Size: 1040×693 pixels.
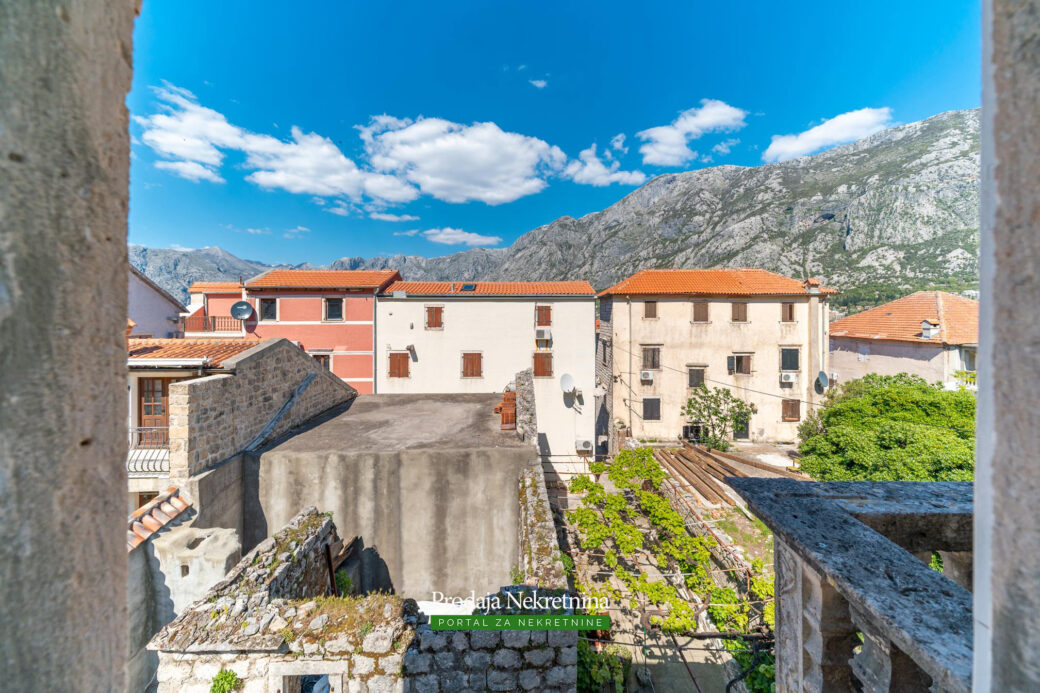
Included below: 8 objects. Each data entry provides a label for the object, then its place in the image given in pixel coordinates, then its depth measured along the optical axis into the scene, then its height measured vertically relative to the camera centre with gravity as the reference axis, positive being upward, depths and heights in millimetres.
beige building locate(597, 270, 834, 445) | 22219 -248
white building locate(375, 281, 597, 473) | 19922 -1
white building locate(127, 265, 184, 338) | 18484 +1835
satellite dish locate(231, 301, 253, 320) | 18969 +1669
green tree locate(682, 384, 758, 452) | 21938 -3649
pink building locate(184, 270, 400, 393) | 20031 +1216
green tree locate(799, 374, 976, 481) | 10328 -2777
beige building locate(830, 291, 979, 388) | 18531 +442
